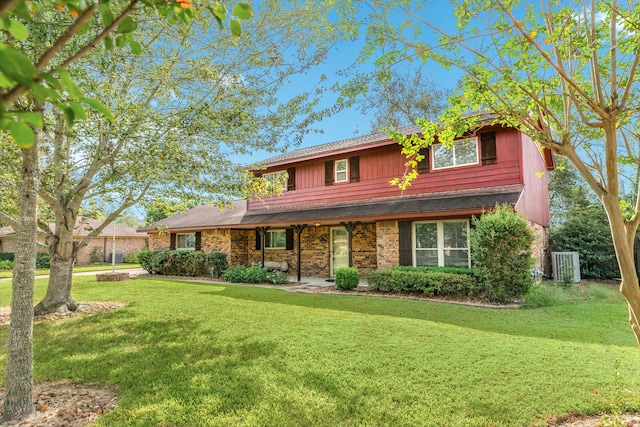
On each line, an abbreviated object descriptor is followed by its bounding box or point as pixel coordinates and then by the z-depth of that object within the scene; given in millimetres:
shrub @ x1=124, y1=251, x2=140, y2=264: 28859
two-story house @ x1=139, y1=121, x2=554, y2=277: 10617
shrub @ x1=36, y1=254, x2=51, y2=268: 24016
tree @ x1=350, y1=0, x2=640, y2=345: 2756
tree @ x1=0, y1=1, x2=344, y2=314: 6387
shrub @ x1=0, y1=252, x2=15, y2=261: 24906
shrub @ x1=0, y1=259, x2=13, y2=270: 22312
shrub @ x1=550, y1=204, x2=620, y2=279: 14578
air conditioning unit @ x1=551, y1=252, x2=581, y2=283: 12188
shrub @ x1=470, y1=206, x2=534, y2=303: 8484
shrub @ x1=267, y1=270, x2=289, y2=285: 12797
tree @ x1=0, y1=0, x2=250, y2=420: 1008
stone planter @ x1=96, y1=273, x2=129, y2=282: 14281
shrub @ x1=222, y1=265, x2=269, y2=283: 13398
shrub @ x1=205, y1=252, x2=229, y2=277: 15656
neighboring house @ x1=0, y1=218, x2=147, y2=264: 27031
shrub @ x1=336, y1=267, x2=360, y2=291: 10914
